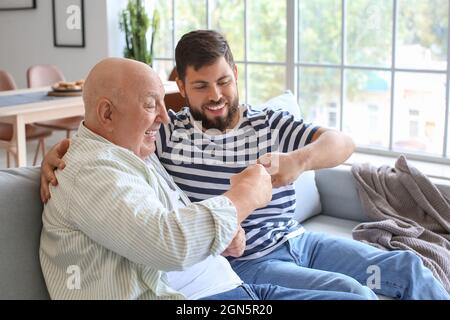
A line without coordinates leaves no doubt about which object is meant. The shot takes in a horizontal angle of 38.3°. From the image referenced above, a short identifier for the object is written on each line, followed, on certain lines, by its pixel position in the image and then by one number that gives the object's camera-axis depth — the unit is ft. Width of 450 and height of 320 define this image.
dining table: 11.44
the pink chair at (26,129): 14.61
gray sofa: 4.72
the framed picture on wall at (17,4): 19.35
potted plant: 16.56
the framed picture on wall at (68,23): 17.94
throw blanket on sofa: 7.34
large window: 12.01
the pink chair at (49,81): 15.49
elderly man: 4.02
